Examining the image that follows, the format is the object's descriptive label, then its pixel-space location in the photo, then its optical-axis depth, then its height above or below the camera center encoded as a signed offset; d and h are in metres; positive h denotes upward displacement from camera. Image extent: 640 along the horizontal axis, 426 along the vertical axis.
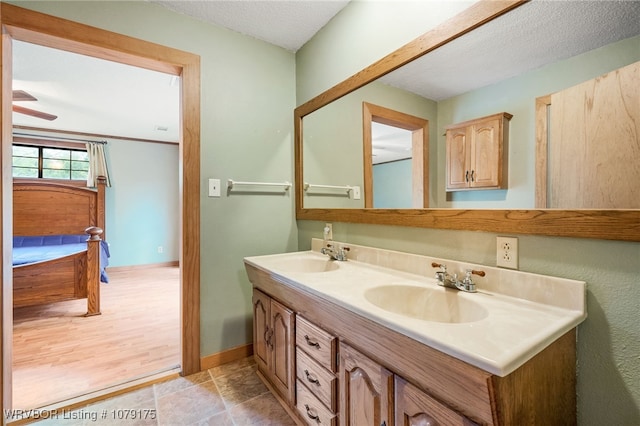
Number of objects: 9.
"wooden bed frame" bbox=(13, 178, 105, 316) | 2.72 -0.22
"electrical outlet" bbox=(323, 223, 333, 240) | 1.83 -0.13
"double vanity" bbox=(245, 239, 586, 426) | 0.63 -0.38
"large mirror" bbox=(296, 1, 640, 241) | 0.81 +0.48
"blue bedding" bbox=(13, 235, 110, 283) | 2.90 -0.43
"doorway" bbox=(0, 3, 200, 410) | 1.35 +0.53
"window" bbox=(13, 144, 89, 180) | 4.15 +0.79
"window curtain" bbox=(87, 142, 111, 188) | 4.37 +0.79
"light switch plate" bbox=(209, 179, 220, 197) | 1.86 +0.17
